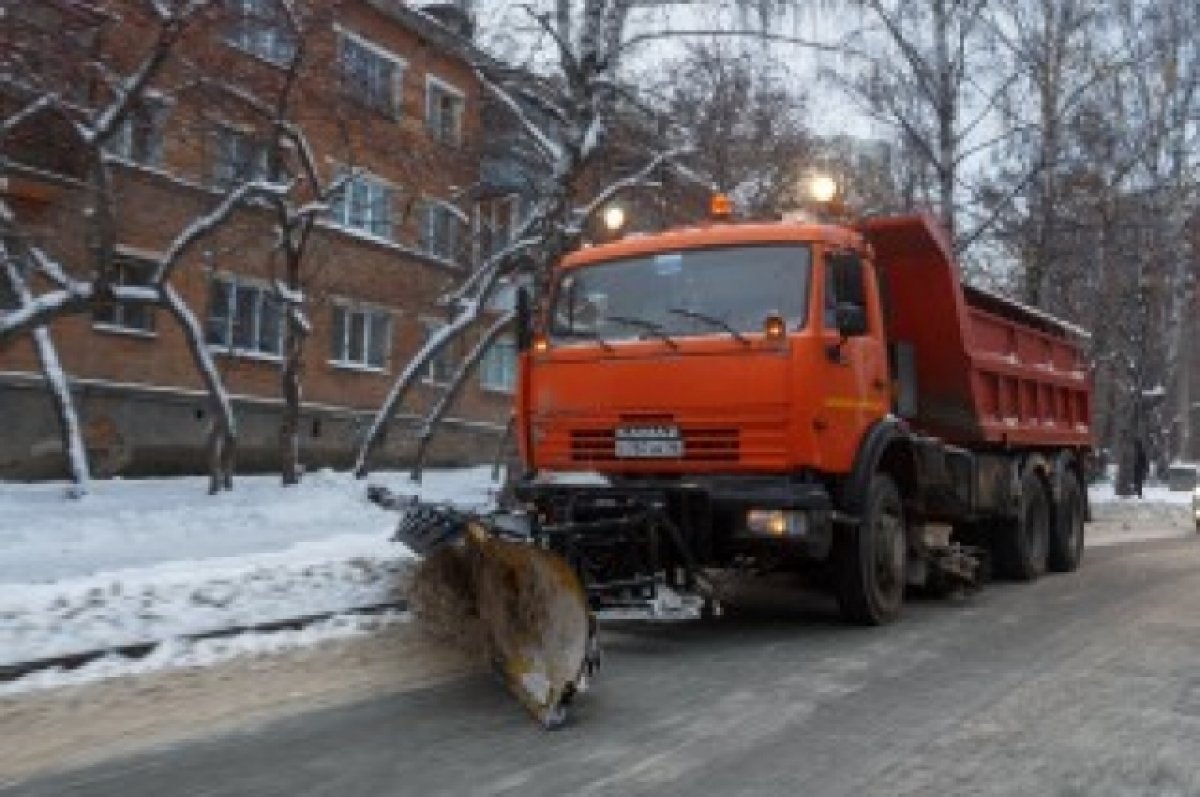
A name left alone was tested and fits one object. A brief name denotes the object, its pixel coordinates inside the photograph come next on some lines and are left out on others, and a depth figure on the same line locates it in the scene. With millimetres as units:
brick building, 17859
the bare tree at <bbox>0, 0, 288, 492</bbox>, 12695
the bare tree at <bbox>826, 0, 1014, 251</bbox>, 26953
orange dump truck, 8805
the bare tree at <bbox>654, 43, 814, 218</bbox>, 21266
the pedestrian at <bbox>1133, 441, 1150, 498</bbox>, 37469
